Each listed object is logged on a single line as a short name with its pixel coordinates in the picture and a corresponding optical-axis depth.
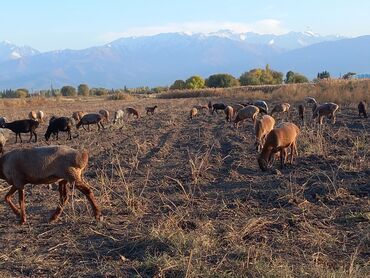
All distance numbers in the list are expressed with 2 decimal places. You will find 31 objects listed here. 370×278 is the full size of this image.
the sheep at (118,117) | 28.93
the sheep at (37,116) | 30.89
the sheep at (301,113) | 25.22
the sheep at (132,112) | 32.53
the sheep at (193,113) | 29.69
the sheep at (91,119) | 25.05
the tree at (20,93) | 91.23
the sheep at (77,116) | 28.65
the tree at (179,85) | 89.90
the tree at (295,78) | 88.72
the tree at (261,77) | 84.00
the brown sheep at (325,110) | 23.52
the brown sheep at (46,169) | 8.90
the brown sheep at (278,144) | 12.85
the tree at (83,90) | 100.07
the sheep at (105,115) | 28.94
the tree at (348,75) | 55.30
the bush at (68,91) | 102.00
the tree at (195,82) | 86.55
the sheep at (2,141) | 17.51
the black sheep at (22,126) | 21.97
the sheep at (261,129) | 15.78
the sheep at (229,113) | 26.73
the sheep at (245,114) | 22.54
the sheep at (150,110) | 35.19
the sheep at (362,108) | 24.86
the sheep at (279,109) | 27.80
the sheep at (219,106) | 31.94
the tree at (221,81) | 84.69
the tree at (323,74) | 74.56
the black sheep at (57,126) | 21.80
